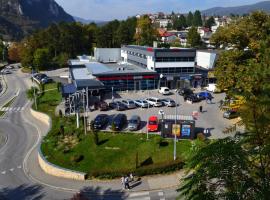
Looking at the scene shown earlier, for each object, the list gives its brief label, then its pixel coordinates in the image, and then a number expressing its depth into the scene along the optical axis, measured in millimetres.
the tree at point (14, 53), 115500
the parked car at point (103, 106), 47125
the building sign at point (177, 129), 35750
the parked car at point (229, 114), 43025
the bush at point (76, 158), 32688
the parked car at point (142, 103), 48719
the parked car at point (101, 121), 39250
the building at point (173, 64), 61625
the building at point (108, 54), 88688
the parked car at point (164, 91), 57675
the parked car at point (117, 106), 47344
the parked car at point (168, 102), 49128
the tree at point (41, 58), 92188
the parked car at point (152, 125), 38031
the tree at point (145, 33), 107544
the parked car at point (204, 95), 53388
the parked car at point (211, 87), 59825
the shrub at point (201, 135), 34531
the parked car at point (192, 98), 51659
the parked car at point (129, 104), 48062
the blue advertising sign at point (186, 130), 35812
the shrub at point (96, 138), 35594
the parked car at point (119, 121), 38844
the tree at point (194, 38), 110188
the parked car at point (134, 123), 38625
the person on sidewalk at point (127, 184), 28047
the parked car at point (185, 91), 56747
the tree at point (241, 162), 9523
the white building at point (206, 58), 69562
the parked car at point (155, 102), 49147
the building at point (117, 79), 56062
